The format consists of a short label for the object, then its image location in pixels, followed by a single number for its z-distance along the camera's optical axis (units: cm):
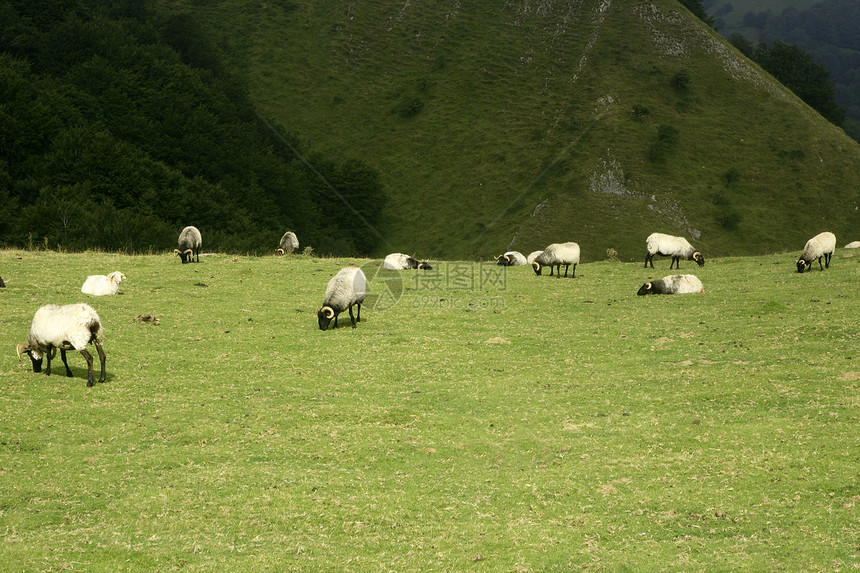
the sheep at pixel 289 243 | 4456
